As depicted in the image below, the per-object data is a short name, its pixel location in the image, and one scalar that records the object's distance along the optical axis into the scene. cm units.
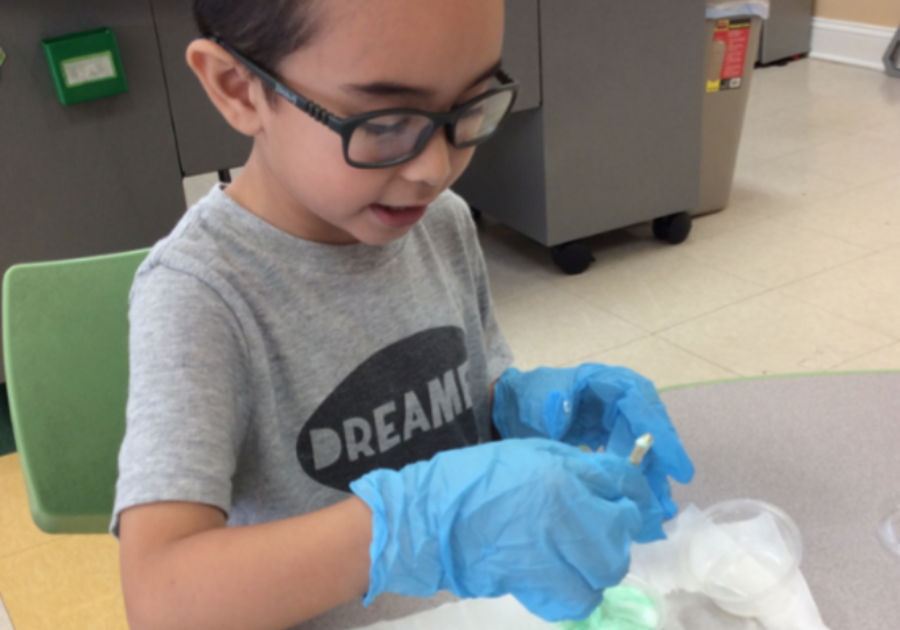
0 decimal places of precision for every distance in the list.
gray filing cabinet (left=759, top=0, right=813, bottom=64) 408
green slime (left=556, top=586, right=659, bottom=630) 59
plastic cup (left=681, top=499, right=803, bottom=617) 60
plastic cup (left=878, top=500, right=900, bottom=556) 65
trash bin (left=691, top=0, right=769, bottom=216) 240
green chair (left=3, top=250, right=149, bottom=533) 77
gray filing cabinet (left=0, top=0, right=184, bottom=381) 150
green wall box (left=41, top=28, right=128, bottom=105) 149
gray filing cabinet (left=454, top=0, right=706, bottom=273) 211
